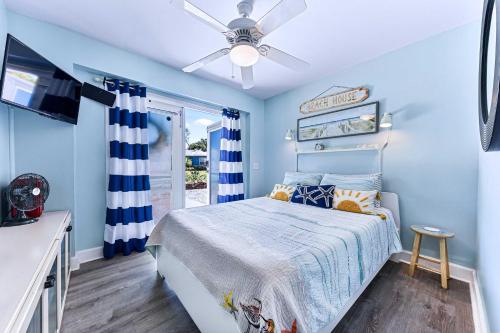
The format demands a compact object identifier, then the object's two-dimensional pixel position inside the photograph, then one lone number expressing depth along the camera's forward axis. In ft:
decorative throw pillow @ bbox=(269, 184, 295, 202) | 9.04
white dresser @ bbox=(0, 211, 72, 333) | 2.15
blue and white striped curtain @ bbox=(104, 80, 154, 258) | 7.77
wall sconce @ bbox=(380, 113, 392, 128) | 7.40
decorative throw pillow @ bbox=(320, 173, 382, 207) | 7.50
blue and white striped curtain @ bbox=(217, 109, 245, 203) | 11.66
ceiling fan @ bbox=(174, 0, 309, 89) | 4.30
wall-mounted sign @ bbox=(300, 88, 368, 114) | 8.65
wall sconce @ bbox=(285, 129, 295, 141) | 11.10
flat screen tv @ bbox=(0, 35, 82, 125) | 4.69
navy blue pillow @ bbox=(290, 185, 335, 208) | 7.63
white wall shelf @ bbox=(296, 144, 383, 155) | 8.18
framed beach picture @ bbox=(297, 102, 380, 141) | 8.34
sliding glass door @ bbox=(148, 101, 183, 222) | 9.66
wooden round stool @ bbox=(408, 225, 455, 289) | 5.88
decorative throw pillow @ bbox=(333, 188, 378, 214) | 6.83
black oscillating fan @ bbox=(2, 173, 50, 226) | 4.85
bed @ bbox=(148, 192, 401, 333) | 3.10
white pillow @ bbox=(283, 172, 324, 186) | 9.33
